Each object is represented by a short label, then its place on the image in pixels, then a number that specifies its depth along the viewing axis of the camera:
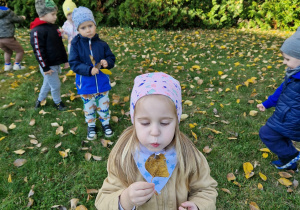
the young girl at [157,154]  1.16
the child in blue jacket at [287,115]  2.08
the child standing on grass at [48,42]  3.26
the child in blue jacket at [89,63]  2.67
